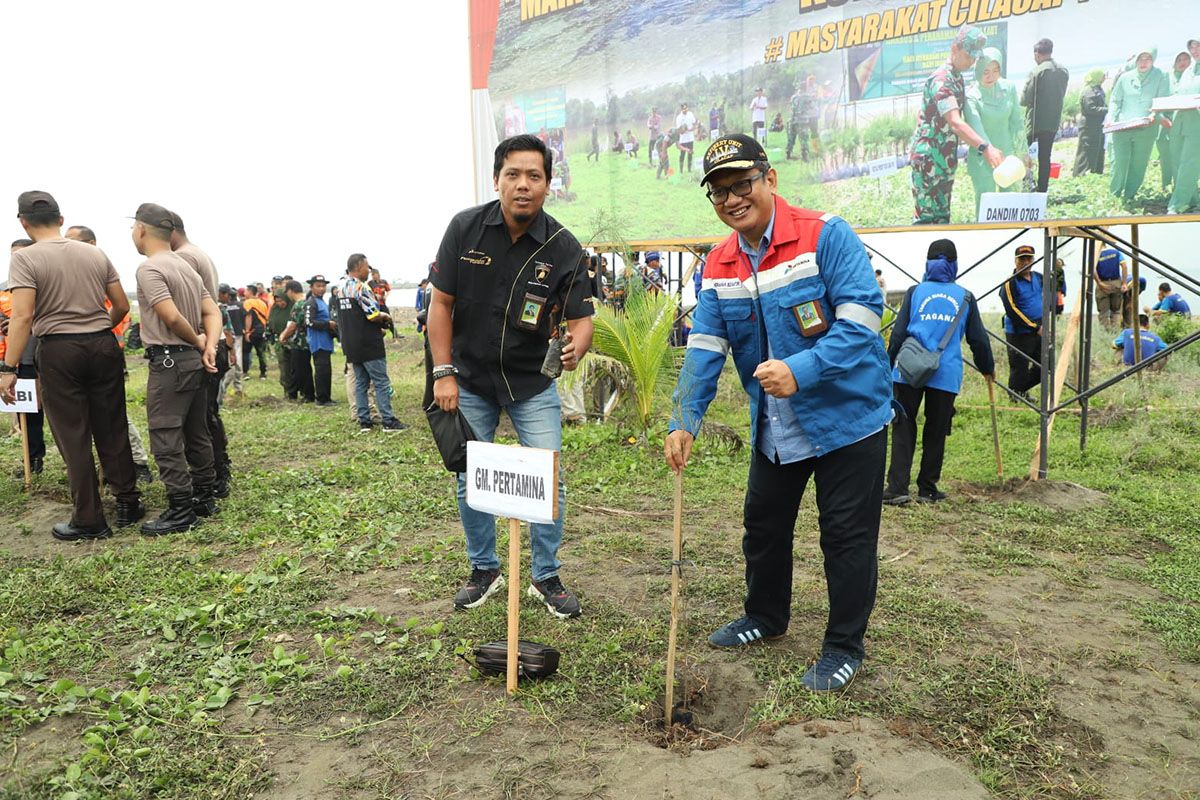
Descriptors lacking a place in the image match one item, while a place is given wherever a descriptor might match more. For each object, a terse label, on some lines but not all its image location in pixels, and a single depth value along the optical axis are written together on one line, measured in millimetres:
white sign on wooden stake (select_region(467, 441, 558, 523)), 2912
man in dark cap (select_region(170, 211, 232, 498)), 5766
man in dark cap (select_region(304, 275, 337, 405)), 11117
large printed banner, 6516
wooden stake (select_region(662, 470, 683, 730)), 2865
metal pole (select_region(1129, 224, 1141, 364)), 8023
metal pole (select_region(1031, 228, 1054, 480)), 6348
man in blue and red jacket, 2844
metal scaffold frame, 6234
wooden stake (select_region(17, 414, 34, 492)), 6308
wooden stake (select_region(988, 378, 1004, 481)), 6902
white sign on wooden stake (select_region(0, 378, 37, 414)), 5961
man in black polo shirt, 3586
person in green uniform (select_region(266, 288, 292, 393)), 12453
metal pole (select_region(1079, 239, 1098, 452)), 6844
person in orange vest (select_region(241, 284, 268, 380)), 14680
